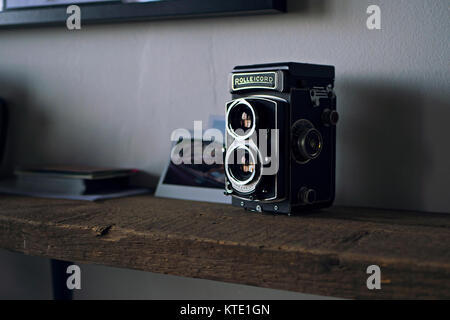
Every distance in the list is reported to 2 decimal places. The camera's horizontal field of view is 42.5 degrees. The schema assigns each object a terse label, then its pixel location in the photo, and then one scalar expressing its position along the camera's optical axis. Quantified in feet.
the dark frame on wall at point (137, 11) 3.59
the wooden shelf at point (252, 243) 2.16
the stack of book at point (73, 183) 3.88
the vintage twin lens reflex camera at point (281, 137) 2.98
